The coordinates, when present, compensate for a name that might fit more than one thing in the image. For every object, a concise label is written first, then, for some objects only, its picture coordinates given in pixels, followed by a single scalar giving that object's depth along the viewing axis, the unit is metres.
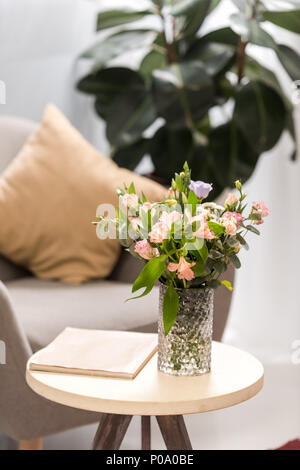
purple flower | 2.22
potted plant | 3.47
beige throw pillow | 3.18
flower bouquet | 2.17
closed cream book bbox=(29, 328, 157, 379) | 2.26
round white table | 2.14
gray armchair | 2.62
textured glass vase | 2.24
